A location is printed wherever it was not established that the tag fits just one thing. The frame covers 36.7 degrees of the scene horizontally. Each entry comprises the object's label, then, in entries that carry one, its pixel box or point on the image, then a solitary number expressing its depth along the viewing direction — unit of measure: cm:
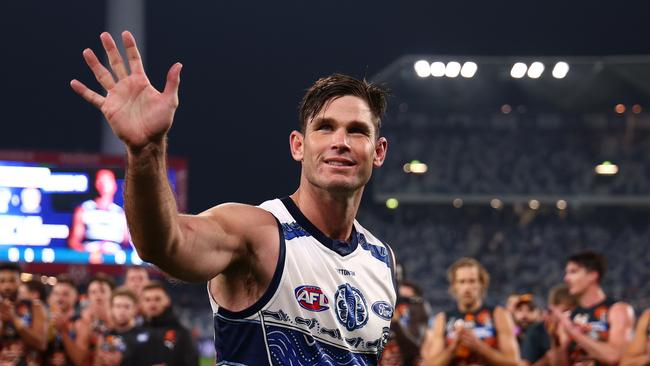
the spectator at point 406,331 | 953
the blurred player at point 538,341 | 1017
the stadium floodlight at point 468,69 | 3488
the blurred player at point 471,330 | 857
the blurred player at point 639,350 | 839
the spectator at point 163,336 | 959
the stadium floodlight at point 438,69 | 3472
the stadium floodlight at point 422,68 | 3456
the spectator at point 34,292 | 1000
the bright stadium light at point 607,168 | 3500
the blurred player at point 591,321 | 821
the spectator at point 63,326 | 1024
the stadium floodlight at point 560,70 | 3512
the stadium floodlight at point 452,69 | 3472
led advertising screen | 2200
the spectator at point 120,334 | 972
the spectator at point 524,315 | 1157
